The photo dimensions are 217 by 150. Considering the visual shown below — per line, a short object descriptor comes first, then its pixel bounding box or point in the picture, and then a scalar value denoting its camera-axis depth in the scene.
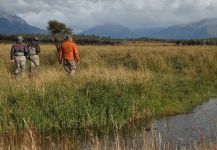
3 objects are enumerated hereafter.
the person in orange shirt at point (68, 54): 19.44
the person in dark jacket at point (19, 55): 21.06
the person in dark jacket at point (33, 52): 22.02
